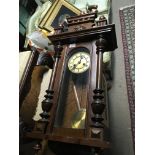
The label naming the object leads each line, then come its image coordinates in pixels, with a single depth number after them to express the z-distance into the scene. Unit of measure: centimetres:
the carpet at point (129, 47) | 105
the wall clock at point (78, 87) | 69
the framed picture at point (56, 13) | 139
